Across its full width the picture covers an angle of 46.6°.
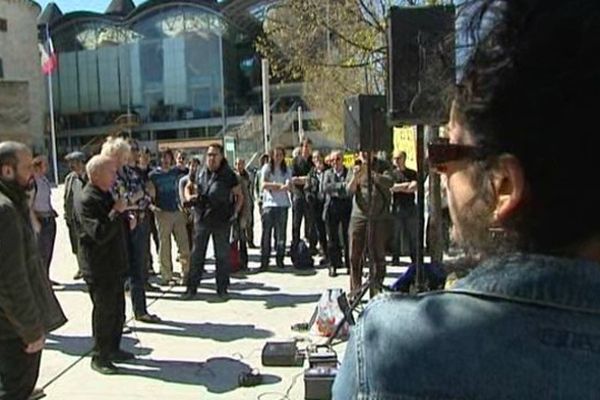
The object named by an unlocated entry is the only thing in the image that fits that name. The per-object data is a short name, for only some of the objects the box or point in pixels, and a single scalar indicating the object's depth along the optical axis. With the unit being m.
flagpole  47.12
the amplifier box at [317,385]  4.59
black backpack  10.21
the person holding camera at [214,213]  8.14
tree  11.34
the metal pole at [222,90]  59.72
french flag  36.34
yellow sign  12.63
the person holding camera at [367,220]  7.73
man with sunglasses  0.72
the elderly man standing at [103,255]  5.31
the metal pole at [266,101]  24.42
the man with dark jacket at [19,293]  3.41
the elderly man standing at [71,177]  8.06
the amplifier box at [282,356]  5.46
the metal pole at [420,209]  5.02
